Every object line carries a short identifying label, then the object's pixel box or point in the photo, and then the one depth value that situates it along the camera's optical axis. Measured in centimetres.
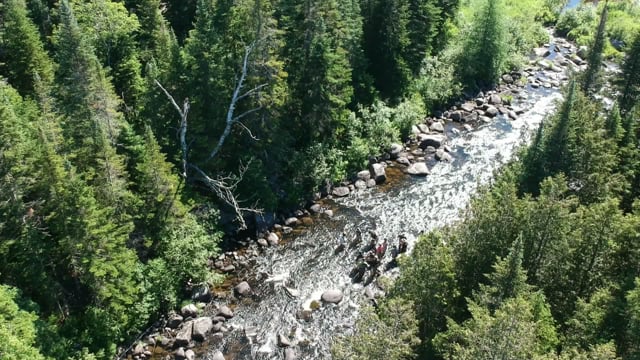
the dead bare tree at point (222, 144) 4325
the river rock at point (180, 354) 3612
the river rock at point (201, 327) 3750
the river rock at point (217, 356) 3615
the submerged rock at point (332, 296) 4041
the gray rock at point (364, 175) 5366
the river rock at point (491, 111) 6531
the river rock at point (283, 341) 3709
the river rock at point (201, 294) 4044
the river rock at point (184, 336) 3703
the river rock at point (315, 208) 4941
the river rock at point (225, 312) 3925
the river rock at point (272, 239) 4581
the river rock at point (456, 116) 6438
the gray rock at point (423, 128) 6131
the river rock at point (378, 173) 5366
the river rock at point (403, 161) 5634
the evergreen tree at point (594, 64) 5059
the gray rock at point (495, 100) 6738
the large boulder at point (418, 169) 5478
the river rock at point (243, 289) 4106
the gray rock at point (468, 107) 6594
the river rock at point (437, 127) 6188
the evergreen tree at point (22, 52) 4769
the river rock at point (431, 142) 5903
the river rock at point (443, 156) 5725
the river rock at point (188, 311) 3912
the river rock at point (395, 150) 5712
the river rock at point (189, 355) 3609
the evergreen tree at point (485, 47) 6756
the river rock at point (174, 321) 3834
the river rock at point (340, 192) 5162
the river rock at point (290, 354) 3622
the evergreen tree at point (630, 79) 4978
